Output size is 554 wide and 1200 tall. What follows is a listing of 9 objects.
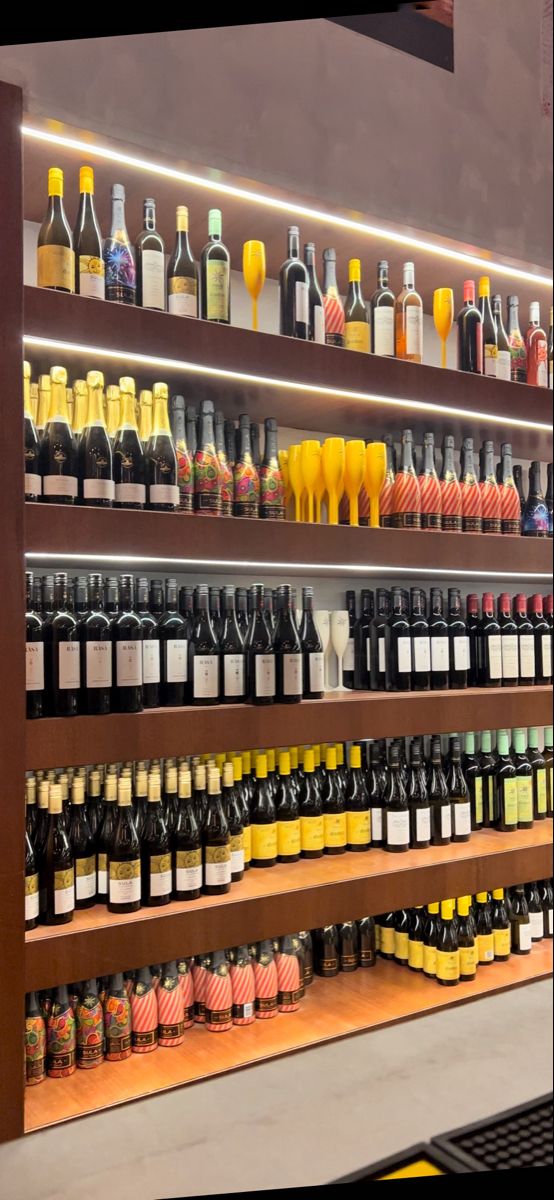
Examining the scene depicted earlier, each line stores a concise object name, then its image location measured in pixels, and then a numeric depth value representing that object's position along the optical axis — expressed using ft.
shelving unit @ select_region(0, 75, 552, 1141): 4.88
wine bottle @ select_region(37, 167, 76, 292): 5.51
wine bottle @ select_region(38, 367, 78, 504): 5.41
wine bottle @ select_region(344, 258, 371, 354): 7.06
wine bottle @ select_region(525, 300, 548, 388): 8.12
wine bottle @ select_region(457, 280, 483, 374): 7.68
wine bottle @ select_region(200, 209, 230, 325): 6.19
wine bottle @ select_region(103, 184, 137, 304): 5.79
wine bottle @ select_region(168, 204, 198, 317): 6.01
